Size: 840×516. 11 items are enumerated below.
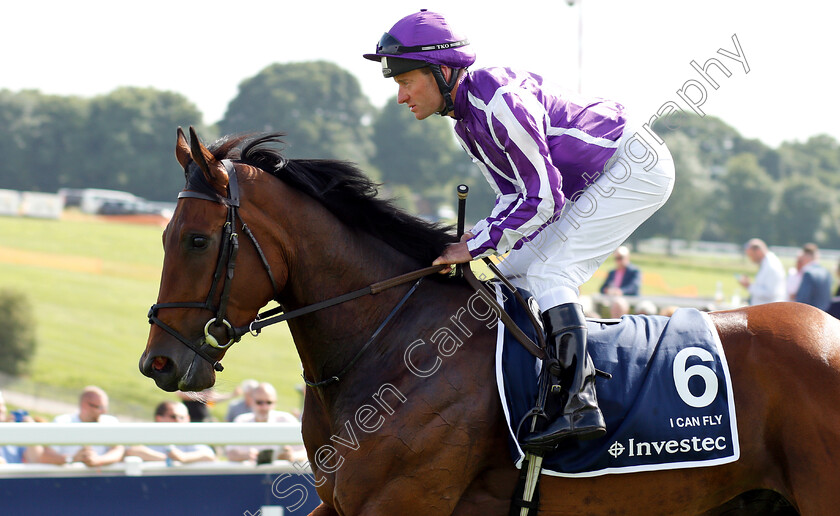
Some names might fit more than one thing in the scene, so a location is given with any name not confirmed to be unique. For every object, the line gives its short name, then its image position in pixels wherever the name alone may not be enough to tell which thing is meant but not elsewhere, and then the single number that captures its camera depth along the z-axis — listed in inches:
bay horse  218.7
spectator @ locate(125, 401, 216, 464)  370.9
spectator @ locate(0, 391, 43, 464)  343.3
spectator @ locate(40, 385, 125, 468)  335.6
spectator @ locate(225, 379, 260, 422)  485.1
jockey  221.8
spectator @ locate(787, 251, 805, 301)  768.0
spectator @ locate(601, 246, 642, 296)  743.7
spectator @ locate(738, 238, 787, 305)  707.4
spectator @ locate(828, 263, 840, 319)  629.2
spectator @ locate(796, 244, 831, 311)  674.8
